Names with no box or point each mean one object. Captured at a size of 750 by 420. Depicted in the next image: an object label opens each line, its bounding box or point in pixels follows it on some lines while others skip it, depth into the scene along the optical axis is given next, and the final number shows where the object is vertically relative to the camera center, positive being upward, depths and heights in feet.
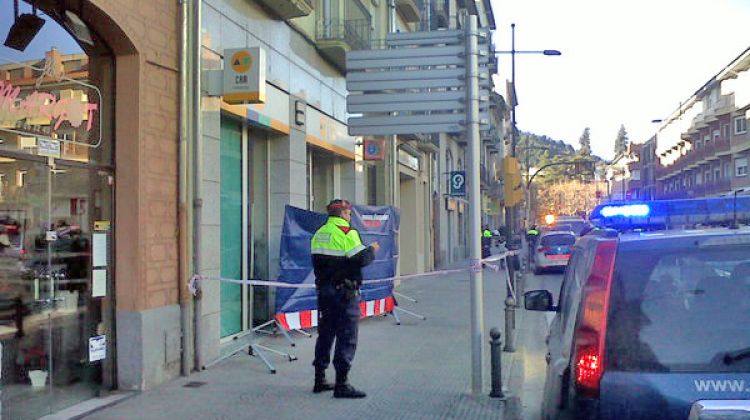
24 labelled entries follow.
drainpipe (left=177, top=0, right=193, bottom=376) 23.38 +0.38
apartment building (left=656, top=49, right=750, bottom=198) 153.79 +22.81
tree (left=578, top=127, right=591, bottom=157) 515.91 +65.07
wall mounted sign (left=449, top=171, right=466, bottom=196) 63.16 +4.01
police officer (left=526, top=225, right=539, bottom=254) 79.45 -1.45
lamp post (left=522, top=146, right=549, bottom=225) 171.53 +4.20
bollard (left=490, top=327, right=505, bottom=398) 20.97 -4.22
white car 76.42 -2.82
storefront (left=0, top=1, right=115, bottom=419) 18.06 +0.61
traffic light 48.42 +3.30
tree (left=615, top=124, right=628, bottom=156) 504.43 +63.43
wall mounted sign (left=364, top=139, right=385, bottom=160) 49.80 +5.60
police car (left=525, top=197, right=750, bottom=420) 9.46 -1.54
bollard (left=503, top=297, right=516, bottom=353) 29.19 -4.27
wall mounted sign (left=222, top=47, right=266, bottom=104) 25.20 +5.68
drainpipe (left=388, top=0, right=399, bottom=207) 58.85 +6.51
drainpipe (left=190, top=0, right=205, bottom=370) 24.11 +2.17
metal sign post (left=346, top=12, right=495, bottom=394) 21.86 +4.43
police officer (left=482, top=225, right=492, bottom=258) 73.94 -1.77
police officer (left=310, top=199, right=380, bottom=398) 21.16 -2.05
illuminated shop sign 17.90 +3.44
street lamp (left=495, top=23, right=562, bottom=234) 77.10 +19.19
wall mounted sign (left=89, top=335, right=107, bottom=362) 20.47 -3.49
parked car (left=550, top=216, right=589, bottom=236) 94.84 +0.06
